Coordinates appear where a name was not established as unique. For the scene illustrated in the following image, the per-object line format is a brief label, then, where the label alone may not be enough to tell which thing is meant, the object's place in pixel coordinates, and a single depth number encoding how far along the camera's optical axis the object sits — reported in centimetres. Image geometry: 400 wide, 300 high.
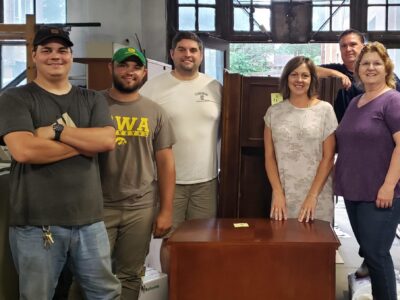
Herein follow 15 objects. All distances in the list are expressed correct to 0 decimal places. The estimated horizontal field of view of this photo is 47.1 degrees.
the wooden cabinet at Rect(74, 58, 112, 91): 378
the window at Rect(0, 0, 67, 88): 558
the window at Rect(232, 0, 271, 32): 544
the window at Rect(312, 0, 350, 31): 538
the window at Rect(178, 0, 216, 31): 546
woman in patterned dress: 213
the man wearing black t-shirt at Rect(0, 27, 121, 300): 161
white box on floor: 236
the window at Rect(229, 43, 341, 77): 551
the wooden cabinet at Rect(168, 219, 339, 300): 172
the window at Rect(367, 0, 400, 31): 534
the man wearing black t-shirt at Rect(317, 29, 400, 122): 249
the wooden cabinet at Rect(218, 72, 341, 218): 239
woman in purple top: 189
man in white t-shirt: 230
